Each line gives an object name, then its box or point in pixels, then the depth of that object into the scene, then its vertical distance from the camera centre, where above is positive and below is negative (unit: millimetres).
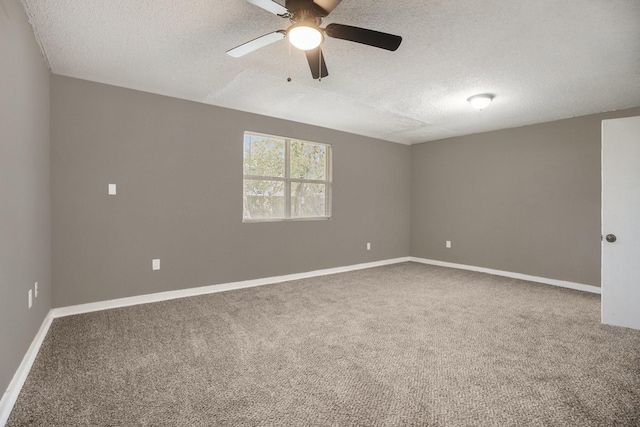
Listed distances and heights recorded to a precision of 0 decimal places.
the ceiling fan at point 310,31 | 1835 +1138
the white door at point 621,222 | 2883 -114
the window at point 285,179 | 4508 +490
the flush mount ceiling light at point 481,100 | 3625 +1266
